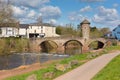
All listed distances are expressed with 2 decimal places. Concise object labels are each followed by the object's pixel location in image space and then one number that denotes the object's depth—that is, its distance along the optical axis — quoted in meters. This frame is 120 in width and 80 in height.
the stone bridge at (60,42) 46.82
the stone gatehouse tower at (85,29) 47.24
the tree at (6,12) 35.75
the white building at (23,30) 57.08
